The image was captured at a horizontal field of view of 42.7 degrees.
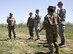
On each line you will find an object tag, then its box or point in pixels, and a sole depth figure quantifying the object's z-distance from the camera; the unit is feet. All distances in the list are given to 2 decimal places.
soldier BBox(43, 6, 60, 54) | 13.09
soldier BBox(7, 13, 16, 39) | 19.79
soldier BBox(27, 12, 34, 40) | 19.60
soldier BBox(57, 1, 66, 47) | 15.28
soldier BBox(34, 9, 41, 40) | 18.86
